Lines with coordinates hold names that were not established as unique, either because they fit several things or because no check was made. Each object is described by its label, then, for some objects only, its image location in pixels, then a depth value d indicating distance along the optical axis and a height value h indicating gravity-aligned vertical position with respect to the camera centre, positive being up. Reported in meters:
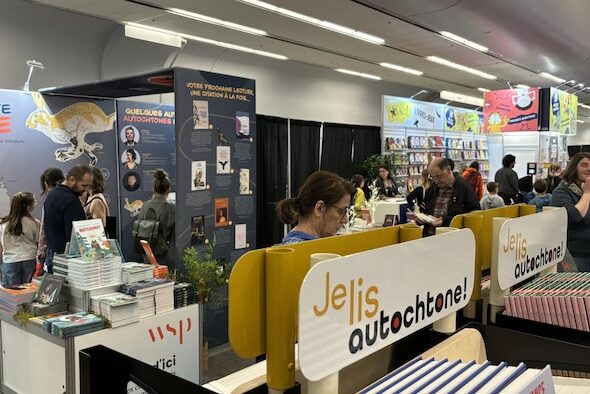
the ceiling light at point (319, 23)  6.51 +2.01
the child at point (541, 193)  6.56 -0.45
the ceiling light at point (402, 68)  11.13 +2.08
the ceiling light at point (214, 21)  6.77 +2.00
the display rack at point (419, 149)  11.86 +0.30
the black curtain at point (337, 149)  11.63 +0.32
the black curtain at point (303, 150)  10.66 +0.28
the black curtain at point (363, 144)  12.46 +0.45
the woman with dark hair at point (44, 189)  5.00 -0.22
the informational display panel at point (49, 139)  5.75 +0.32
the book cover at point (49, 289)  3.25 -0.77
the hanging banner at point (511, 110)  11.41 +1.13
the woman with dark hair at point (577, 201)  2.93 -0.23
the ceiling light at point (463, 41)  8.32 +2.03
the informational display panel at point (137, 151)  6.59 +0.19
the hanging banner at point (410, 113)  11.55 +1.13
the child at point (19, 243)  4.90 -0.74
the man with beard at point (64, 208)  4.49 -0.36
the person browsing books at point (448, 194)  4.55 -0.29
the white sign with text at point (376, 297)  0.84 -0.26
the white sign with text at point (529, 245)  1.50 -0.27
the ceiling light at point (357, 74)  11.81 +2.12
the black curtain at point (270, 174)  9.65 -0.20
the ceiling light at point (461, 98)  13.12 +1.65
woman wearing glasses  2.14 -0.17
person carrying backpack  4.88 -0.55
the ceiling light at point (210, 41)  7.45 +2.04
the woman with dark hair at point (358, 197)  7.27 -0.55
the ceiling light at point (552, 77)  12.47 +2.07
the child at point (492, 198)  7.53 -0.54
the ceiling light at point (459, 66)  10.41 +2.05
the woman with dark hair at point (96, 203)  5.35 -0.38
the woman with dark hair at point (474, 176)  8.13 -0.23
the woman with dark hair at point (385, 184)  10.35 -0.44
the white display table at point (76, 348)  3.00 -1.14
